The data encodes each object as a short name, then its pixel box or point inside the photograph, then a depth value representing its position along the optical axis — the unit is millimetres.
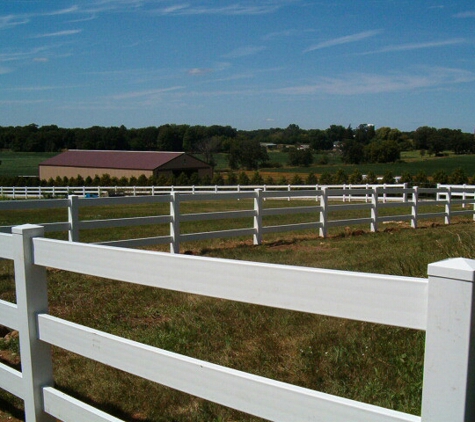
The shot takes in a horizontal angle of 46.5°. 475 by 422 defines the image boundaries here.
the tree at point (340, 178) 46719
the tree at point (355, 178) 45625
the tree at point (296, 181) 49194
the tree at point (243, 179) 53969
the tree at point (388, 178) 41844
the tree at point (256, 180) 51562
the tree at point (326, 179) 47750
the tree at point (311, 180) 50031
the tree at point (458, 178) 42375
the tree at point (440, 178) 42594
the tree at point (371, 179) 43791
